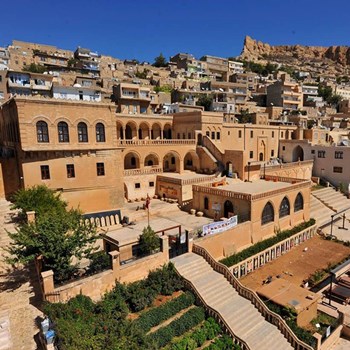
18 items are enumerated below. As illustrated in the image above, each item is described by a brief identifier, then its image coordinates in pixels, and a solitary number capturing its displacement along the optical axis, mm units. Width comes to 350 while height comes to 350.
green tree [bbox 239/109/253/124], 49500
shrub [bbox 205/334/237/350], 11398
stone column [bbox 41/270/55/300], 10559
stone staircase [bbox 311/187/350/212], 30469
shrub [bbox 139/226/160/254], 14148
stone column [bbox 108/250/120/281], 12597
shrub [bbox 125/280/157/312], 12125
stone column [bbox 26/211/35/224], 15391
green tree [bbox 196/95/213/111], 55462
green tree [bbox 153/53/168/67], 92625
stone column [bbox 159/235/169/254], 14648
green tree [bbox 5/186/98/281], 11328
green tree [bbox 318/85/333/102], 80369
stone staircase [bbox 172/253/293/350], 12383
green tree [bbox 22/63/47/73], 60281
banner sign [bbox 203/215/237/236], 17664
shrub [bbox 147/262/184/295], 13380
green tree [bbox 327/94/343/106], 77000
